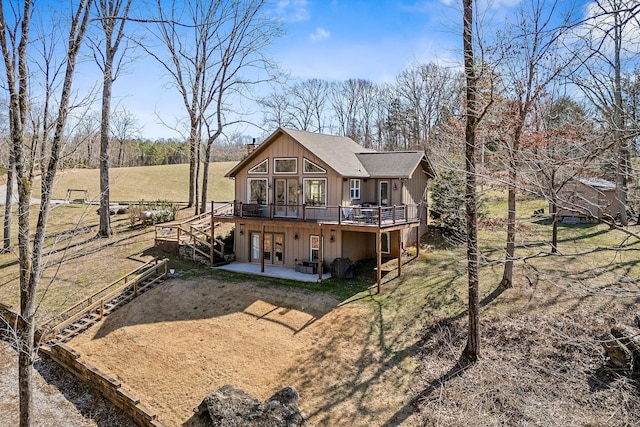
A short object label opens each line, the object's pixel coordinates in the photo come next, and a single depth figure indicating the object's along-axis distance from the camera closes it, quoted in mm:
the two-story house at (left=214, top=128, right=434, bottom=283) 16516
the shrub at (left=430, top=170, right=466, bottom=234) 18469
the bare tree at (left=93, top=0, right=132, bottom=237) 19188
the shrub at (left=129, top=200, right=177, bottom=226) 23422
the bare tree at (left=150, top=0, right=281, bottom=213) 25234
